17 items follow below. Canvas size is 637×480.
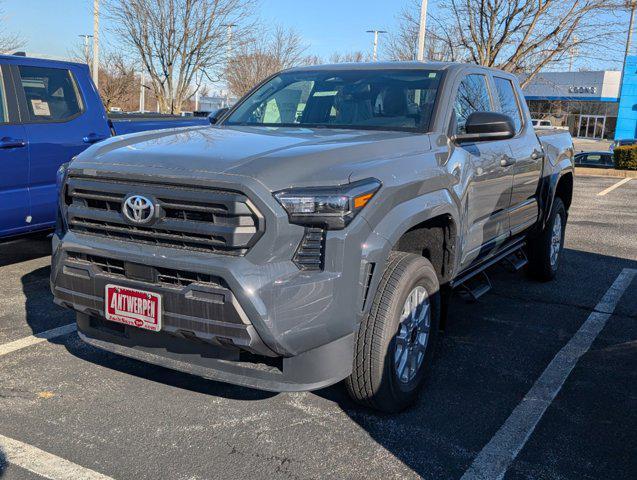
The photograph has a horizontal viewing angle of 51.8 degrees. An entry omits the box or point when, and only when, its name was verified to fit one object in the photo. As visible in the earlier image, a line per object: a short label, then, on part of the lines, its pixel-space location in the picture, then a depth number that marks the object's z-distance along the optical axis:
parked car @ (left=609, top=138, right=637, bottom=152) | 28.30
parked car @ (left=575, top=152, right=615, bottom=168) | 21.23
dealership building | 52.56
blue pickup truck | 5.65
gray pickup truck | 2.90
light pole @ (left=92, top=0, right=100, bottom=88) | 20.70
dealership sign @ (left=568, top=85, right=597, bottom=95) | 54.09
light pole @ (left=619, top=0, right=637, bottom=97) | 16.25
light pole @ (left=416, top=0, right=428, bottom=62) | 15.80
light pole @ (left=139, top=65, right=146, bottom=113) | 36.42
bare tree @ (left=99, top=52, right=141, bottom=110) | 26.72
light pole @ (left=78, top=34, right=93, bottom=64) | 26.44
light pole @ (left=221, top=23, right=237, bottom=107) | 18.20
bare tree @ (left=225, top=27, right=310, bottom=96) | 24.52
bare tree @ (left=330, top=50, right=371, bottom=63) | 35.46
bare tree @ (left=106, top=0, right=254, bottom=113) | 17.14
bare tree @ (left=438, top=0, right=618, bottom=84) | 16.66
